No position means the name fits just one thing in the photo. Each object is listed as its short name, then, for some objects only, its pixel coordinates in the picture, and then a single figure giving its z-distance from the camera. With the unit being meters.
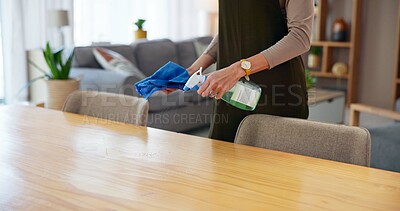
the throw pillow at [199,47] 5.10
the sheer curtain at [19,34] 4.32
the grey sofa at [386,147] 2.51
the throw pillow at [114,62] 3.92
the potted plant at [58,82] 3.71
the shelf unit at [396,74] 5.12
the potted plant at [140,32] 5.00
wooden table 0.92
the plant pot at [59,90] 3.70
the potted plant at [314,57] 5.83
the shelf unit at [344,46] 5.50
